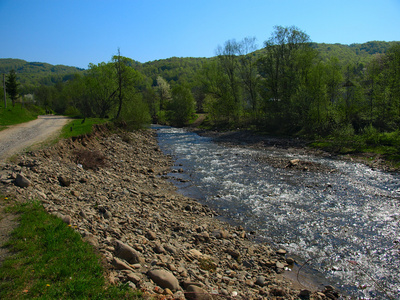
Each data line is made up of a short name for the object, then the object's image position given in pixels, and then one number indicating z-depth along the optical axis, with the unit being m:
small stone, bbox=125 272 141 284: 6.13
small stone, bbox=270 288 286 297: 7.73
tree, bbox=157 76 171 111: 105.25
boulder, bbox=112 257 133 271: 6.52
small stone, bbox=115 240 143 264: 7.22
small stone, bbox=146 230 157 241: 9.34
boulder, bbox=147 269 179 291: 6.43
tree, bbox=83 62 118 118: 49.97
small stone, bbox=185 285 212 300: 6.31
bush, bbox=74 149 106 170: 18.79
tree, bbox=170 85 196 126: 73.73
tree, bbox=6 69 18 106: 58.22
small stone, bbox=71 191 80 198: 11.93
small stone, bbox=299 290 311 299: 7.82
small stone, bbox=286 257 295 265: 9.75
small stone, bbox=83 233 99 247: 7.27
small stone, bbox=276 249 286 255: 10.34
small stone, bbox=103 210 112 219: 10.25
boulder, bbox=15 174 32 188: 10.34
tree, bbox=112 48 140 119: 46.88
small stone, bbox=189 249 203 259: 8.86
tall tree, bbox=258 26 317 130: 44.53
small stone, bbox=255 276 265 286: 8.15
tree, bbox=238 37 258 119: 54.94
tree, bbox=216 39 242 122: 58.59
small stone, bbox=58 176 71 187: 12.94
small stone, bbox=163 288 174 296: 6.10
